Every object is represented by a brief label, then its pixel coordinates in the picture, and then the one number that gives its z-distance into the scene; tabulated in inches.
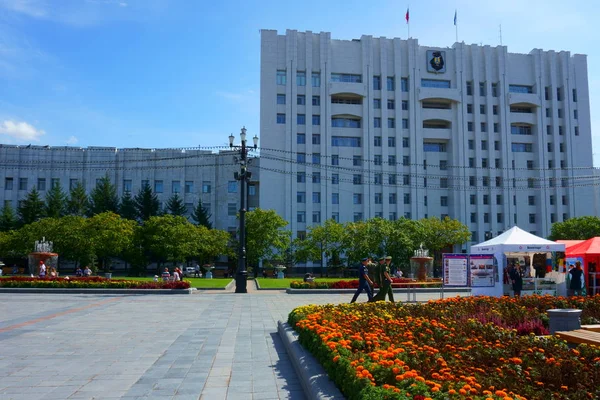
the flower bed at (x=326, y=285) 1010.7
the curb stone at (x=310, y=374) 207.5
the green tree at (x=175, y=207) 2480.3
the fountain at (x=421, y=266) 1224.2
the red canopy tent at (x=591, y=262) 767.7
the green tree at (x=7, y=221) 2327.8
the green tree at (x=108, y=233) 1807.3
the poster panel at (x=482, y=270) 745.6
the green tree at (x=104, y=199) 2428.6
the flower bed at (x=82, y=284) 954.1
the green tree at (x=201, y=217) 2452.3
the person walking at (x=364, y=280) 574.8
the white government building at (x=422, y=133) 2395.4
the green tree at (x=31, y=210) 2352.4
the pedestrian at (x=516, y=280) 700.0
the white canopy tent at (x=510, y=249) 744.3
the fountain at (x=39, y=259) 1176.8
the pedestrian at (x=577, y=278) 692.7
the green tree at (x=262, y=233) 1993.1
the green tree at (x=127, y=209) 2427.4
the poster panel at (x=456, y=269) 736.3
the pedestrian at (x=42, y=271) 1088.8
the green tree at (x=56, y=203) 2364.7
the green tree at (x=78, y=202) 2448.3
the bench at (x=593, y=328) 343.6
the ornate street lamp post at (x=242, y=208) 958.4
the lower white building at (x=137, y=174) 2534.4
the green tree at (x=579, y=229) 2018.9
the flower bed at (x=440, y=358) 183.8
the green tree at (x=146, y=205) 2453.2
